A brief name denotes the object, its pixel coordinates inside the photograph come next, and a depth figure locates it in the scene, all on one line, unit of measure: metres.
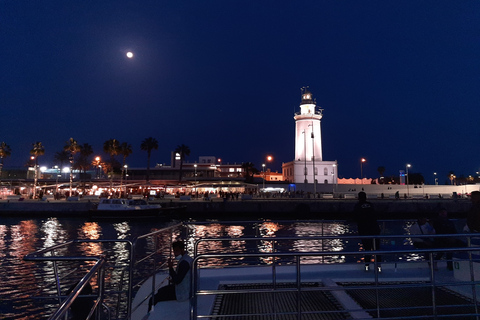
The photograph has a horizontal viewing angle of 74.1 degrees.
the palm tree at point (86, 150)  89.75
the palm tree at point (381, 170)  121.58
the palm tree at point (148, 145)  81.50
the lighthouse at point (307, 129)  74.88
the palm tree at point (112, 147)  73.06
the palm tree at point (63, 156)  110.05
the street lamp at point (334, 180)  69.29
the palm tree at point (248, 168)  91.62
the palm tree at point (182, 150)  87.56
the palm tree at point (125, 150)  74.75
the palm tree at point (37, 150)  72.25
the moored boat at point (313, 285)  4.01
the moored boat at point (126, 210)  38.19
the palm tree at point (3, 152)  74.32
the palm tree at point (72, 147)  70.00
